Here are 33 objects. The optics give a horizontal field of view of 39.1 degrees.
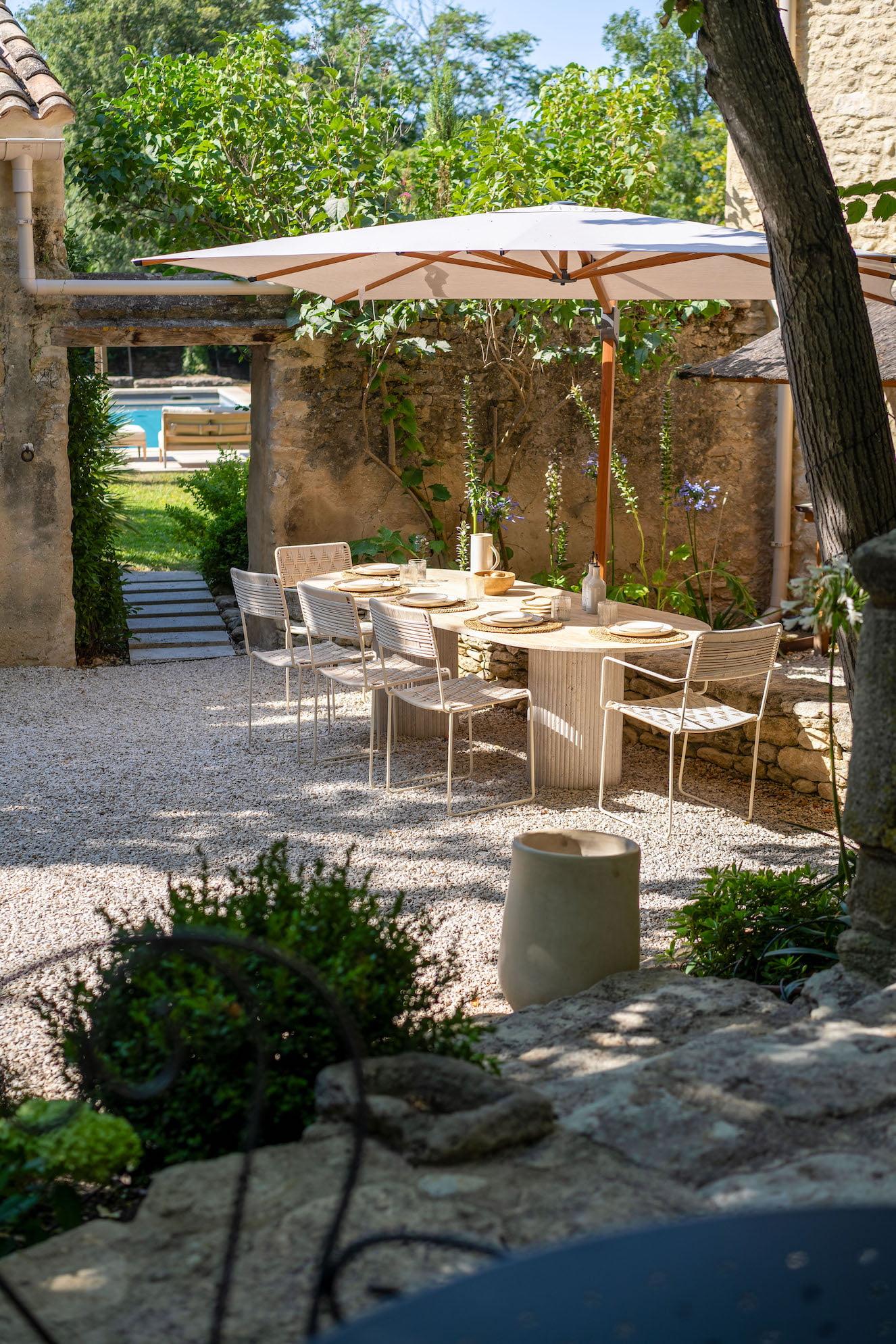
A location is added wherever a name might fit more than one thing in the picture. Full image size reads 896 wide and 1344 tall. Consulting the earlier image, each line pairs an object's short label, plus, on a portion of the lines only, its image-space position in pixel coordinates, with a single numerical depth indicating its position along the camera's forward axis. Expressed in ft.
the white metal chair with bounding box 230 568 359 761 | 21.18
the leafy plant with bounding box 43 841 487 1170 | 7.19
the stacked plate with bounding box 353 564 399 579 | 22.71
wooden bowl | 21.02
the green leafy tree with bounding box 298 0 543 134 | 91.86
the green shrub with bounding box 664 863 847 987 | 11.15
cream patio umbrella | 17.01
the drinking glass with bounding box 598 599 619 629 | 18.88
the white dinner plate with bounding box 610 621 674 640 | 18.13
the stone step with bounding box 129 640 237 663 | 27.81
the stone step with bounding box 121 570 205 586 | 33.91
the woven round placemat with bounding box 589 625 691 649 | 17.88
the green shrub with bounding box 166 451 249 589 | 32.32
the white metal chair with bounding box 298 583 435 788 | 19.76
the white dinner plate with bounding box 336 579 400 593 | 21.39
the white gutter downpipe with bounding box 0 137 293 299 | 23.95
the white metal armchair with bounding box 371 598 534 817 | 18.37
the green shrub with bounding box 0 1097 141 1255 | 7.02
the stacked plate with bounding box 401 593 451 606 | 19.83
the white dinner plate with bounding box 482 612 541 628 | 18.54
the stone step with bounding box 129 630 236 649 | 28.89
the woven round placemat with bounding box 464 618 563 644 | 18.25
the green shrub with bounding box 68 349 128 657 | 26.99
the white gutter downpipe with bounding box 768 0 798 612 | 27.99
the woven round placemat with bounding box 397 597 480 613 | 19.81
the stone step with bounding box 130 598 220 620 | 30.83
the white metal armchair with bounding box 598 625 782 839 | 17.28
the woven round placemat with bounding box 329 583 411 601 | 21.13
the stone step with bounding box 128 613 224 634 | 29.86
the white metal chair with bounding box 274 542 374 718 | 23.95
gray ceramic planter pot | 10.73
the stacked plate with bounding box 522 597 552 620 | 19.90
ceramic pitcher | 21.57
